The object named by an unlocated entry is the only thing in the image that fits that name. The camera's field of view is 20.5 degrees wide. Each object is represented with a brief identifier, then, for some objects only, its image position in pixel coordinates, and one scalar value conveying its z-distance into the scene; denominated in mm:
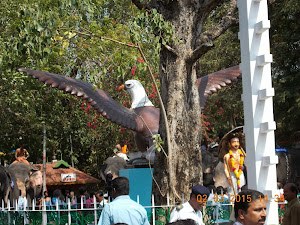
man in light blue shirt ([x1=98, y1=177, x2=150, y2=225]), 7255
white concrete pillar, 8241
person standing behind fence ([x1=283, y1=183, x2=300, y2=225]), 8673
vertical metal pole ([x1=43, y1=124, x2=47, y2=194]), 23198
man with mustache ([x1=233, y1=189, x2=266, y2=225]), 5530
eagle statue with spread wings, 15344
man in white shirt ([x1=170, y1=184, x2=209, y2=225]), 7575
